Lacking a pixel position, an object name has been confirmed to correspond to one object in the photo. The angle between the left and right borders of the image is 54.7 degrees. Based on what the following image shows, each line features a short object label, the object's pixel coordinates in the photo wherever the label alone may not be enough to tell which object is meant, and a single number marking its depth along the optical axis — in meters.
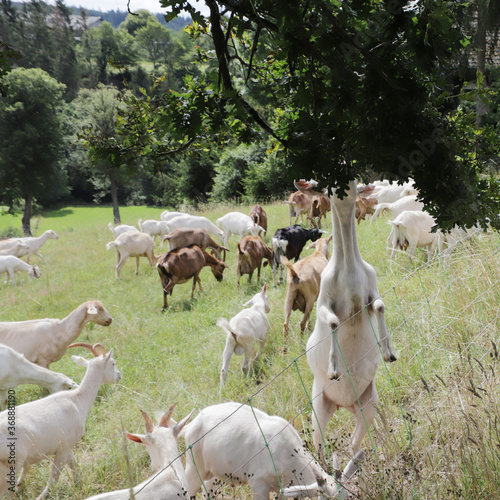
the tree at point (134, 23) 96.53
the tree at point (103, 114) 31.98
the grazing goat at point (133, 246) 13.60
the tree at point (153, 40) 83.69
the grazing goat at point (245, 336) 5.85
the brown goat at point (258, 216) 15.15
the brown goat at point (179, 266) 10.34
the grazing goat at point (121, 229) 17.98
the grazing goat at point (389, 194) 15.55
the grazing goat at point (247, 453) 3.21
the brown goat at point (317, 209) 15.02
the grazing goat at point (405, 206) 10.62
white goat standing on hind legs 3.24
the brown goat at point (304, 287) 6.51
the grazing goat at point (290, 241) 10.23
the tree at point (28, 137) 30.36
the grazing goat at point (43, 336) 6.73
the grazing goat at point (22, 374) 5.43
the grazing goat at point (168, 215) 18.47
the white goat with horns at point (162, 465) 2.93
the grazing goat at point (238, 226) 14.24
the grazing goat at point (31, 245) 16.84
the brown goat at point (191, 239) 13.27
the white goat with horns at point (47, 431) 3.98
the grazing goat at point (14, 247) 16.38
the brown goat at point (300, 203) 15.88
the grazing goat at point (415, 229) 8.65
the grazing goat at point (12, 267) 14.16
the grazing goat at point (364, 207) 14.67
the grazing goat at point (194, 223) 16.12
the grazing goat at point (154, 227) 17.20
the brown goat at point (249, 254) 10.27
